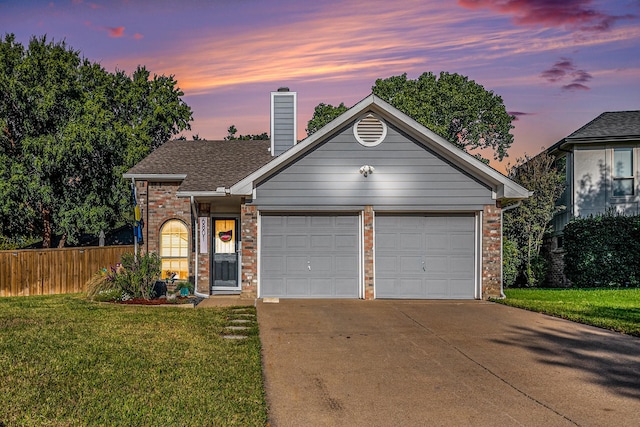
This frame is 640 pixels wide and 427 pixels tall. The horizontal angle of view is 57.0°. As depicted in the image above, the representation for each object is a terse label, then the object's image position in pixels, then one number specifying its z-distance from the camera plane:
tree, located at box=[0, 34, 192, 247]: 25.23
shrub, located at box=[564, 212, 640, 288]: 20.89
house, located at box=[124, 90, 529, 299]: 15.06
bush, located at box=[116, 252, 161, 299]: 14.11
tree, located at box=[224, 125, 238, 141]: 47.57
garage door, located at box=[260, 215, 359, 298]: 15.16
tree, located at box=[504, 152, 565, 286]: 24.56
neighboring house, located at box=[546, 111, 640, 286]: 23.39
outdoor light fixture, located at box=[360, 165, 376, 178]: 15.10
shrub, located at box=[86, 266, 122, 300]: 15.20
